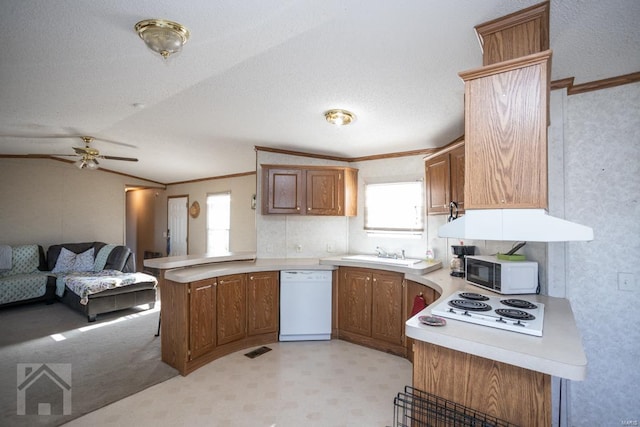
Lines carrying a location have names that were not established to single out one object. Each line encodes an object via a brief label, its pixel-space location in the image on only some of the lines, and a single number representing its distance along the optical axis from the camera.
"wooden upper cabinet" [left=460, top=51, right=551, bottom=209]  1.42
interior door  7.39
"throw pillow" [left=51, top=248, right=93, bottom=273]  5.42
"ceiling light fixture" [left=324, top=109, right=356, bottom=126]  2.70
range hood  1.39
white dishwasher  3.57
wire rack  1.36
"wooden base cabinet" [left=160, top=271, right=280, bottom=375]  2.85
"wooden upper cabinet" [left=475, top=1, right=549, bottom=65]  1.41
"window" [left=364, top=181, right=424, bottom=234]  3.87
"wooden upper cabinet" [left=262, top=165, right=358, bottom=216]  3.89
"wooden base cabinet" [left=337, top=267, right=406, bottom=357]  3.24
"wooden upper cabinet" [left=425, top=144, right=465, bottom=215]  2.77
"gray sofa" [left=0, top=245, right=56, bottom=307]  4.72
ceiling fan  4.11
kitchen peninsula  1.20
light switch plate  1.95
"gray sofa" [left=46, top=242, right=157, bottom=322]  4.34
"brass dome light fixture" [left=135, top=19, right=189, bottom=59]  1.56
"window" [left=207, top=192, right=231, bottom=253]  6.55
